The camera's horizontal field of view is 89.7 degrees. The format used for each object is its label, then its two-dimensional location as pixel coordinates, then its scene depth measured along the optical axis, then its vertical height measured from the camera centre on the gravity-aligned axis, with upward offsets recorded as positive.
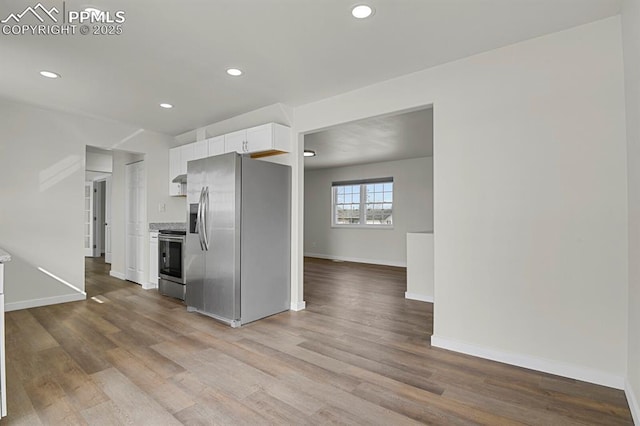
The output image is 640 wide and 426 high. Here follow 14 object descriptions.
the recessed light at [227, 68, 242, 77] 3.06 +1.40
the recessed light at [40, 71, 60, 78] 3.12 +1.40
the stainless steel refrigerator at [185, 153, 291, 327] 3.51 -0.26
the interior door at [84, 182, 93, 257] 9.22 -0.11
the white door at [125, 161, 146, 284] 5.50 -0.10
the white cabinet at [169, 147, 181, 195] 5.21 +0.79
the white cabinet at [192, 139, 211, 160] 4.63 +0.98
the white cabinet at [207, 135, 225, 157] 4.39 +0.98
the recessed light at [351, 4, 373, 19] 2.12 +1.38
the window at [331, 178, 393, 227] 8.21 +0.34
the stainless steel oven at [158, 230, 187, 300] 4.52 -0.70
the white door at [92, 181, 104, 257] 9.47 -0.06
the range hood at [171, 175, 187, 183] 5.18 +0.61
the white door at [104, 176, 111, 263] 8.74 -0.14
